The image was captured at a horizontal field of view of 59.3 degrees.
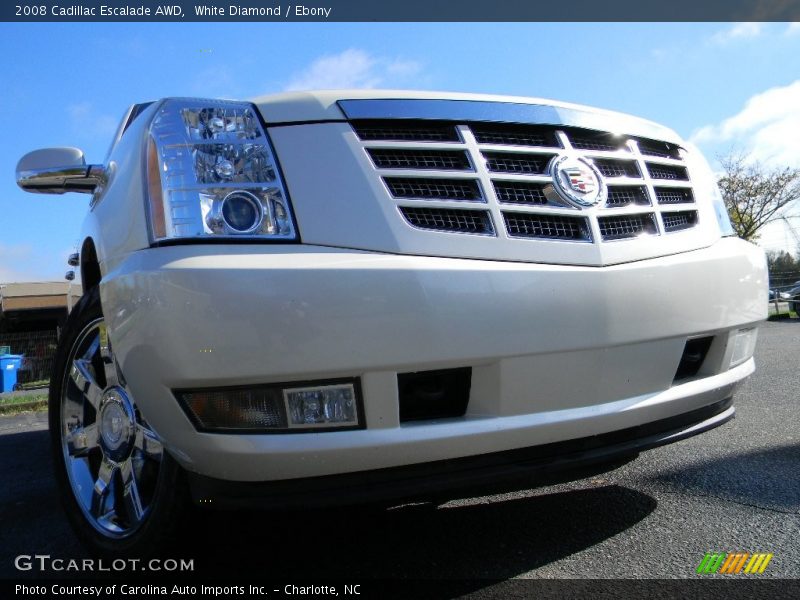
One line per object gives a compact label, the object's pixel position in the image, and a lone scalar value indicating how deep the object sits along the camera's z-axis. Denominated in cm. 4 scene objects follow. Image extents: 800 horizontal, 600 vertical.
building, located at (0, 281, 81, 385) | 2412
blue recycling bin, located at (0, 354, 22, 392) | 1577
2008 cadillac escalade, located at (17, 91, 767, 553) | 169
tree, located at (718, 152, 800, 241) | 3297
